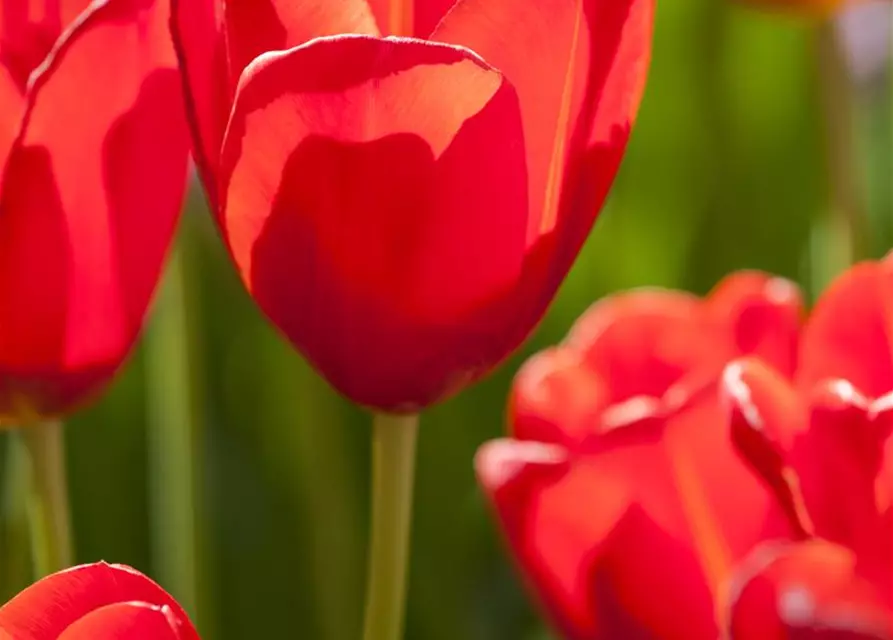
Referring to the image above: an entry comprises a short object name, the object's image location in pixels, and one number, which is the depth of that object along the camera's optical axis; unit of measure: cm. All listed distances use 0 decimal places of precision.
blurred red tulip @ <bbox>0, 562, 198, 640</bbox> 66
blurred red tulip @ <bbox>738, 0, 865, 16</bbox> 94
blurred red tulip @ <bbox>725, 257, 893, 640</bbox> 68
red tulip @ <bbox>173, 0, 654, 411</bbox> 68
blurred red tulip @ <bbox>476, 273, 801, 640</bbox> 72
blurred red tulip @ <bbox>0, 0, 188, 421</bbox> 69
